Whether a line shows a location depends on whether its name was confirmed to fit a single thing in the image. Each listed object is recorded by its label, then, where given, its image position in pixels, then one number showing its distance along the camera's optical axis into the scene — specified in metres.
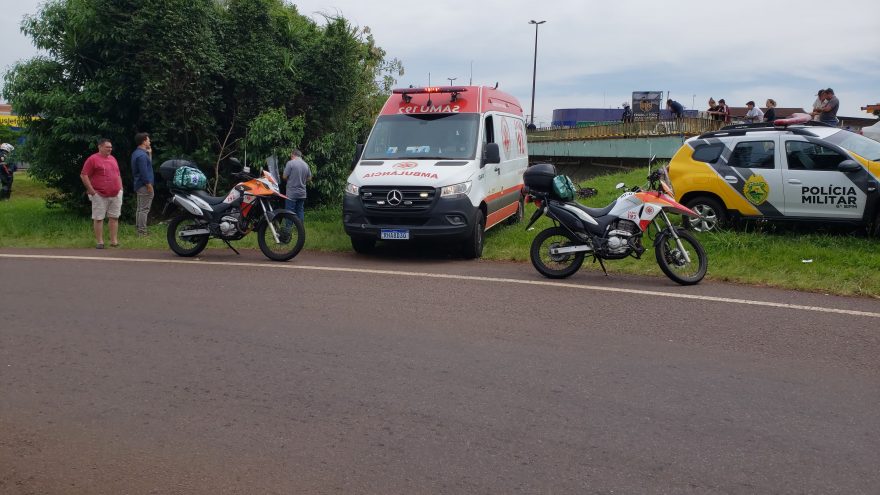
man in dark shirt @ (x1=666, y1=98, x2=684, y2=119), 27.78
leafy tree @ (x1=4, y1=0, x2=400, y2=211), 14.90
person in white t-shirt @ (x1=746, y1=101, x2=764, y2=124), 21.55
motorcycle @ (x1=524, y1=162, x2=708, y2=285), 8.91
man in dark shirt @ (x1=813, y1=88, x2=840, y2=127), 16.06
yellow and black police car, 11.02
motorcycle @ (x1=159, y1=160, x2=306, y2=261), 10.98
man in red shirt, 12.35
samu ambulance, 10.77
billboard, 64.57
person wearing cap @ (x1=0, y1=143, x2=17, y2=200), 21.86
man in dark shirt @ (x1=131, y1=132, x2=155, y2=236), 12.95
